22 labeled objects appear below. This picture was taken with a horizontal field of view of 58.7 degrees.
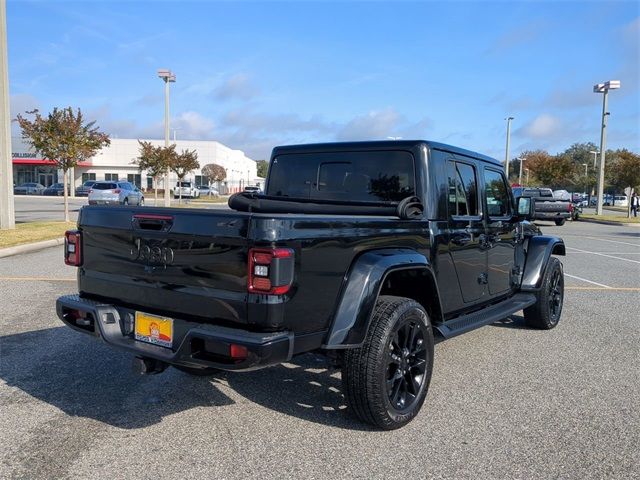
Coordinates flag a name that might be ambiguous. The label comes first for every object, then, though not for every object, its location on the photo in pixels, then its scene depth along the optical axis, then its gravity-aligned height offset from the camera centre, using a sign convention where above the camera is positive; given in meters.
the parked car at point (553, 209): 26.27 -0.69
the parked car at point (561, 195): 28.29 -0.06
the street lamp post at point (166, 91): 32.78 +5.49
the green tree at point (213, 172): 68.12 +1.77
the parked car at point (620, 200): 76.18 -0.71
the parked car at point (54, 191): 54.94 -0.70
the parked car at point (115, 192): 29.53 -0.39
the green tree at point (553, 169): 50.62 +2.20
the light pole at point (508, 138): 49.30 +4.79
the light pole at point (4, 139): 15.74 +1.21
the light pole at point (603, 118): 35.32 +4.78
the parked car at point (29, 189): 57.23 -0.60
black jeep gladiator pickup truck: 3.08 -0.52
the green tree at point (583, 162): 80.01 +6.25
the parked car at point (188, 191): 54.41 -0.45
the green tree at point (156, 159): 35.53 +1.71
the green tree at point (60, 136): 18.98 +1.59
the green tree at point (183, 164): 40.06 +1.62
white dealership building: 61.53 +2.17
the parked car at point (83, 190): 45.30 -0.53
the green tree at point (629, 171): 35.75 +1.55
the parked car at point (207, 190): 64.69 -0.43
